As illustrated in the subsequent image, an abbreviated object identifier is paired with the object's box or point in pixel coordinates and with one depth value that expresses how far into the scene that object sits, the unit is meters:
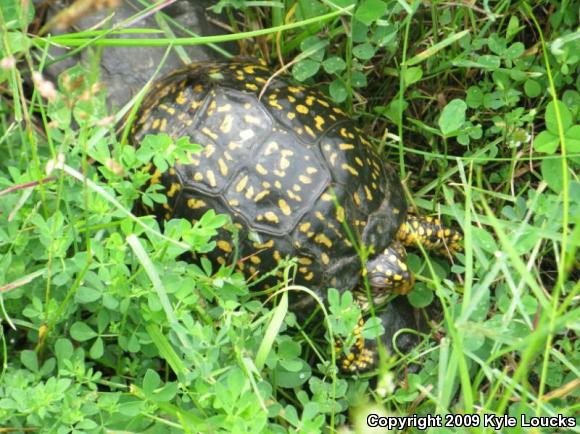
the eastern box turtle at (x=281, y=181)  2.19
